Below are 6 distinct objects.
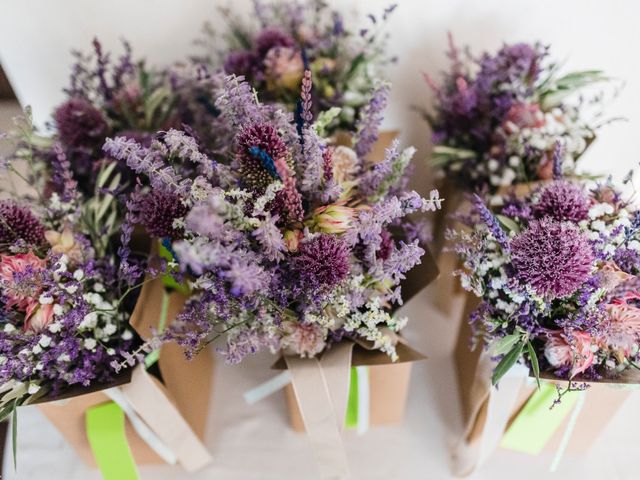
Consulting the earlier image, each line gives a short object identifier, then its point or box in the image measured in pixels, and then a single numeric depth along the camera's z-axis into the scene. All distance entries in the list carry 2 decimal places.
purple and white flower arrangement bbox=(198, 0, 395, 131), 0.98
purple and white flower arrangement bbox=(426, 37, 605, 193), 0.95
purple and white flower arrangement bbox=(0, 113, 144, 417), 0.69
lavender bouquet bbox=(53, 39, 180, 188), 0.95
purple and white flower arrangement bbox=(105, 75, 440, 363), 0.60
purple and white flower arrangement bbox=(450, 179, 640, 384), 0.64
